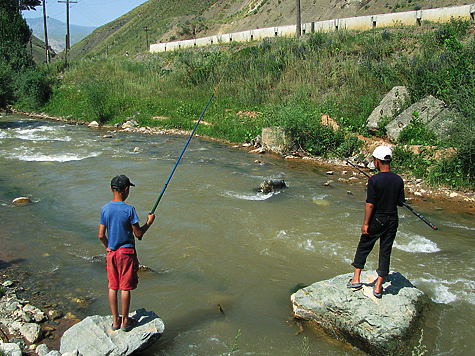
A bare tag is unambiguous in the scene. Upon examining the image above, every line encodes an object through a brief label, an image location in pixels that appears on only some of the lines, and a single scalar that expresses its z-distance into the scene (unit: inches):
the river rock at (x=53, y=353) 125.7
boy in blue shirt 135.9
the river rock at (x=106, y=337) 128.1
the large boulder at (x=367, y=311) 142.9
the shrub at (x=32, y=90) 919.6
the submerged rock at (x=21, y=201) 299.2
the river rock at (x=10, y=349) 125.3
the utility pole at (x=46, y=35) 1411.9
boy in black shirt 152.3
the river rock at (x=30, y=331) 140.1
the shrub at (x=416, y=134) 416.8
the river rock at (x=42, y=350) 132.0
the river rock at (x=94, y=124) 737.9
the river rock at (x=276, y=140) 498.6
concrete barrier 939.3
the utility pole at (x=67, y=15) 1555.2
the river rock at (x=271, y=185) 337.7
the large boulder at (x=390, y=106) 477.1
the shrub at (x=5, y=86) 737.0
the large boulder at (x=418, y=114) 433.7
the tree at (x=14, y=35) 1111.0
